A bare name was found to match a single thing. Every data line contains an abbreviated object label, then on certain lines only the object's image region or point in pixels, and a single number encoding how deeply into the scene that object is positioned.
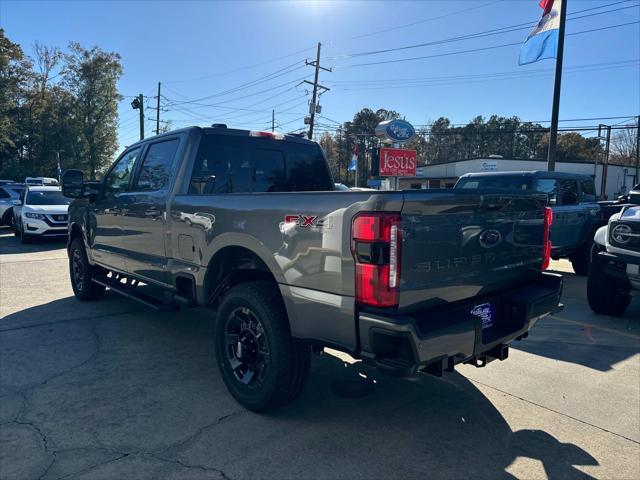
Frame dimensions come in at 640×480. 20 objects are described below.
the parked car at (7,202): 17.39
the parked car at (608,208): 6.79
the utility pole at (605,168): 44.87
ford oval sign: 13.60
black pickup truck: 8.34
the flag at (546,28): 13.93
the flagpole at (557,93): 14.06
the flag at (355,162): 31.73
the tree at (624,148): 67.81
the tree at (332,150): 84.88
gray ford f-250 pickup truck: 2.52
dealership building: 42.31
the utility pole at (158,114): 49.56
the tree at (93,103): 45.06
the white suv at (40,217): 12.79
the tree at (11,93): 33.22
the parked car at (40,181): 23.06
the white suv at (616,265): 5.32
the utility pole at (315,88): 35.38
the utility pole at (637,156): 38.09
